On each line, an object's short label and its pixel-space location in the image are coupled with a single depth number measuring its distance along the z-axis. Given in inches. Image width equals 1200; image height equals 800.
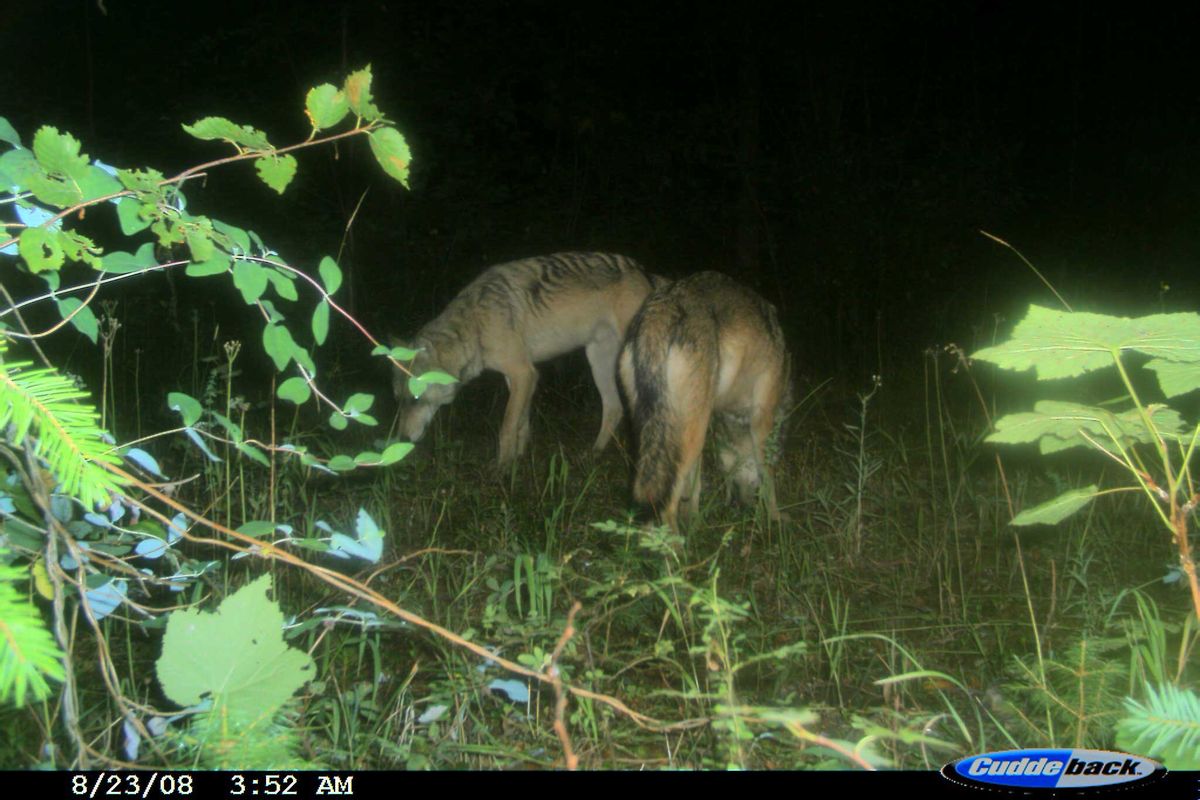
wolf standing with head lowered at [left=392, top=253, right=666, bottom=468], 292.2
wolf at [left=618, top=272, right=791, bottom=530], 193.2
